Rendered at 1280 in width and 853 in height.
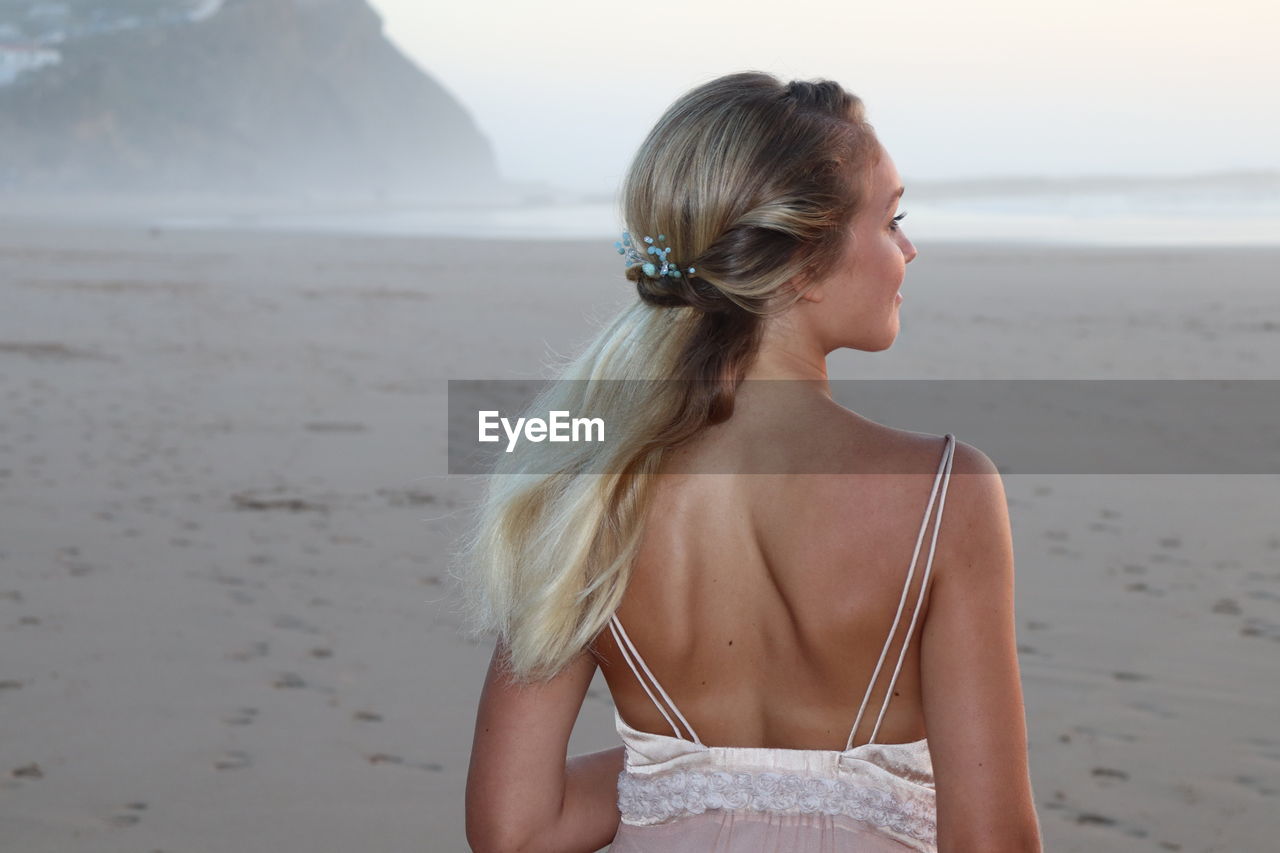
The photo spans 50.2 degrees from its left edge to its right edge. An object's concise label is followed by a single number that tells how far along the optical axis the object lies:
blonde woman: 1.46
